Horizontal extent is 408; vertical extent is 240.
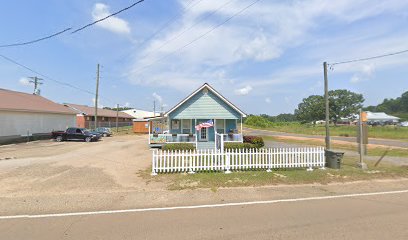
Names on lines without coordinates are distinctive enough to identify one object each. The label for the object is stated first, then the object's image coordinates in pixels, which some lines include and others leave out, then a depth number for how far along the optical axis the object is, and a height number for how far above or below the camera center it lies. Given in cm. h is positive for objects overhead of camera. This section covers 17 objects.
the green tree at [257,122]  8805 +232
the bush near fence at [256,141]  2095 -95
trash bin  1205 -132
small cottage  2183 +115
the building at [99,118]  5225 +222
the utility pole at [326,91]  1544 +219
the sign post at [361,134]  1254 -22
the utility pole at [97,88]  3698 +538
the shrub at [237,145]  1868 -114
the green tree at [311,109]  10938 +840
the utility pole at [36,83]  4694 +759
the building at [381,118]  10575 +437
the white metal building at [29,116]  2544 +123
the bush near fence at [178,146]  1865 -123
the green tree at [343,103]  10938 +1043
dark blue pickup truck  2955 -78
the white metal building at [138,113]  10279 +580
